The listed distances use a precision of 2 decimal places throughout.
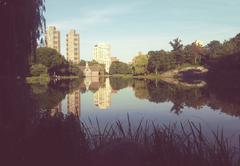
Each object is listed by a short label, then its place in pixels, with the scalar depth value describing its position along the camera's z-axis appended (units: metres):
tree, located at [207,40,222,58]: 53.11
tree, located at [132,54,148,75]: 76.16
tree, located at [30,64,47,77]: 48.23
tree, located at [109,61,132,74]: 91.74
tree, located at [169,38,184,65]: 66.88
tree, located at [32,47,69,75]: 59.53
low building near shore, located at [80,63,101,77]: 95.53
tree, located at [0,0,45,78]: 6.60
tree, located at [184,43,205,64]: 64.93
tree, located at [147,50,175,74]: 67.19
